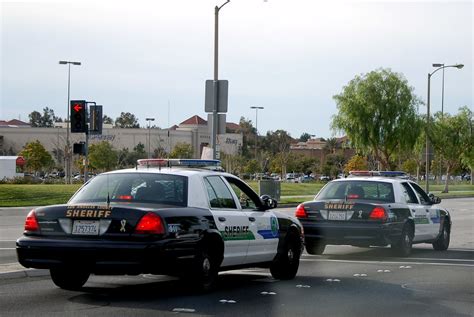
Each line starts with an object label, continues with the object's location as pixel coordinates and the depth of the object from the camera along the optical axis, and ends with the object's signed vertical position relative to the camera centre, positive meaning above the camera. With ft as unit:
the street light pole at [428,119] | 175.24 +11.61
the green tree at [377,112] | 197.98 +13.18
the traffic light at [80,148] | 87.61 +1.83
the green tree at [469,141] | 243.60 +8.81
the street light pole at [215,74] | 85.46 +9.61
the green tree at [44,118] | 469.28 +25.59
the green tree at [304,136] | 626.35 +24.41
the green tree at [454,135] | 241.55 +10.44
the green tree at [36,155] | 269.56 +3.25
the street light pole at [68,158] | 190.66 +2.09
